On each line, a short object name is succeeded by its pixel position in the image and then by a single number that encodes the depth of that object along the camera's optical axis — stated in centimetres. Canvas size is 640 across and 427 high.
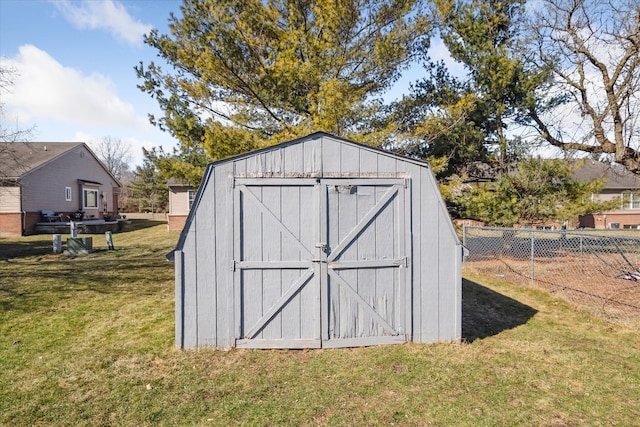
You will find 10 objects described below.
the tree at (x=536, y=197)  1134
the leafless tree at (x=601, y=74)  1015
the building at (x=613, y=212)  2538
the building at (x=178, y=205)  2216
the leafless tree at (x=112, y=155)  5884
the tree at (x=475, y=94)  1126
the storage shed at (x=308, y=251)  490
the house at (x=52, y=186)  1955
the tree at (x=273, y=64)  935
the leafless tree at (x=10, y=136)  1202
